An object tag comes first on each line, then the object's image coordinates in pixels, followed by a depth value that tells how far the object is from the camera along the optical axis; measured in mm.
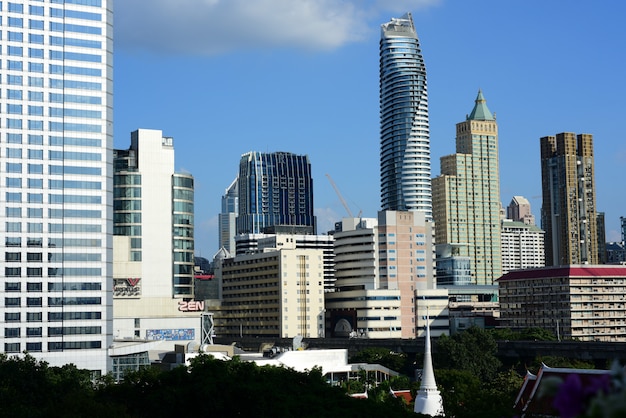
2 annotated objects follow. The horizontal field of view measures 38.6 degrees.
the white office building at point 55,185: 152125
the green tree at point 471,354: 182500
